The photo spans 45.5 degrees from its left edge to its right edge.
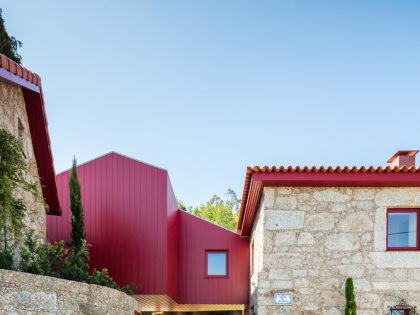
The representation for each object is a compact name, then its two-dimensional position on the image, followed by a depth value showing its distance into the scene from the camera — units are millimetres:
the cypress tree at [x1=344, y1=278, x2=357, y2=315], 8719
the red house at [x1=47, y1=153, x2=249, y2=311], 12530
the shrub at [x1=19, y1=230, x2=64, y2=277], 7992
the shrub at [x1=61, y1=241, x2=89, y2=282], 9961
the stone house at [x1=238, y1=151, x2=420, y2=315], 9078
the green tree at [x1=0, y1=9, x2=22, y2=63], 9305
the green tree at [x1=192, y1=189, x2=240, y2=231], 35531
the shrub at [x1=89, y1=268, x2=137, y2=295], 10164
